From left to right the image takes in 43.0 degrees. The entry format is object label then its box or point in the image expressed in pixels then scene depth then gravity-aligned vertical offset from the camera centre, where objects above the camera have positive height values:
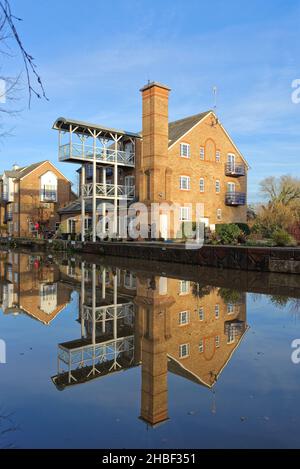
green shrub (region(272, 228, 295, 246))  19.16 -0.23
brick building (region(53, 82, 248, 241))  28.39 +5.65
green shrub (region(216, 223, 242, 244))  23.12 +0.01
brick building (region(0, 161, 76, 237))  48.84 +4.88
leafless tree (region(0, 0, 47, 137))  2.95 +1.57
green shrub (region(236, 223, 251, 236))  32.53 +0.59
